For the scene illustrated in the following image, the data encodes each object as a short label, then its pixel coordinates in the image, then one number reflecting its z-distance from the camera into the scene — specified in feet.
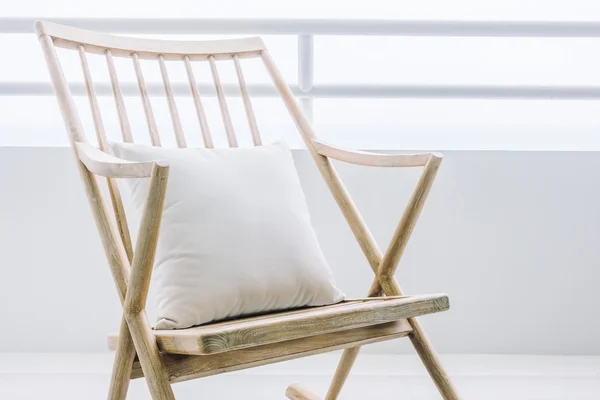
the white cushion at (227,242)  3.42
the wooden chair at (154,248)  2.77
